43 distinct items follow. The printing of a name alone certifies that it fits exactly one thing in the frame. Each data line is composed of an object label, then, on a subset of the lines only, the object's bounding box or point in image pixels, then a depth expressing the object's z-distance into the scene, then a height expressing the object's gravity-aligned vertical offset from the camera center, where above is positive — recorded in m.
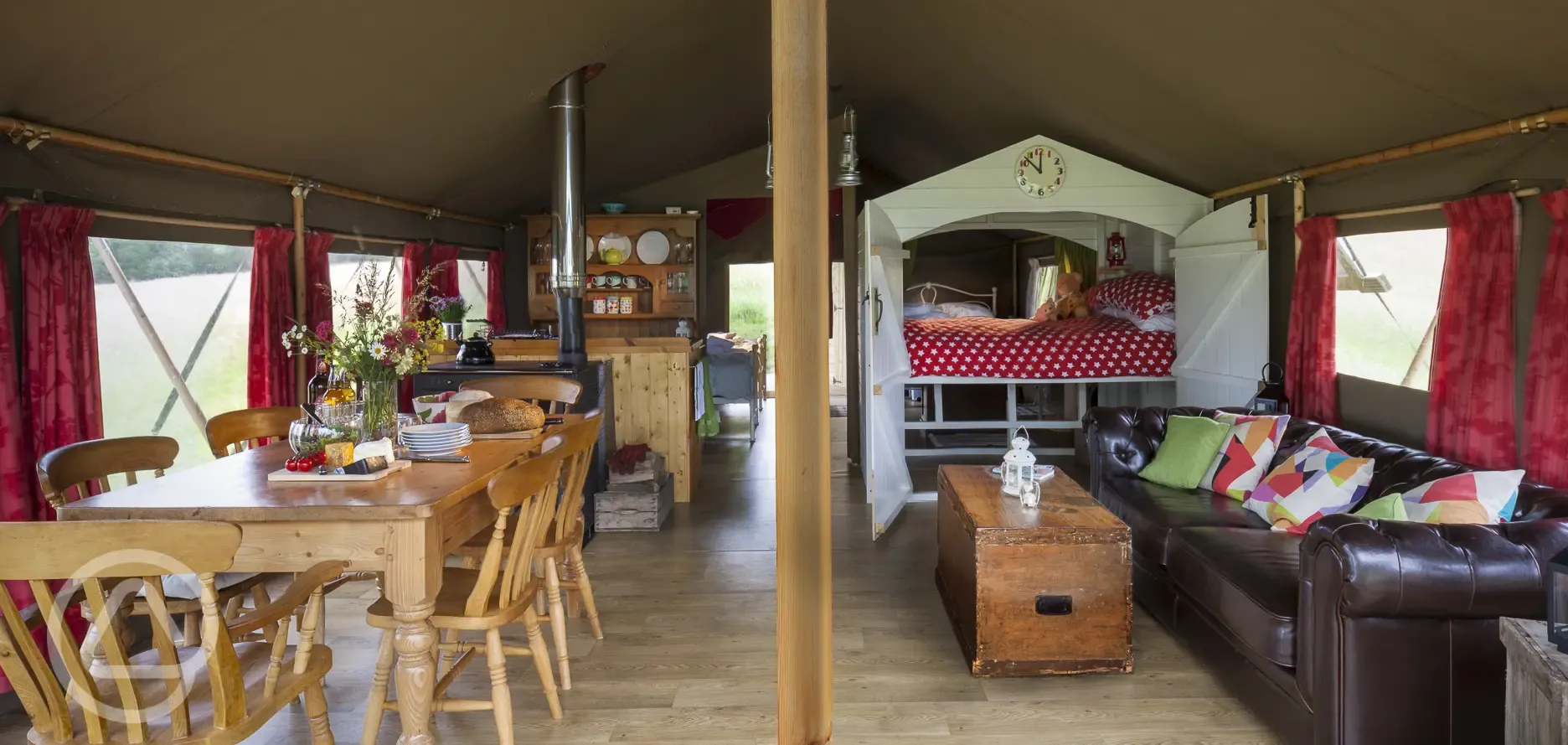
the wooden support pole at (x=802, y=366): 1.67 -0.03
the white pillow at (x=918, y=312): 7.59 +0.28
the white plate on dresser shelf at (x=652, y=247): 8.30 +0.89
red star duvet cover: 5.72 -0.04
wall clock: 5.14 +0.94
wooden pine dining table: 2.12 -0.41
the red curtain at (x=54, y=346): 2.88 +0.03
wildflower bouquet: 2.69 +0.01
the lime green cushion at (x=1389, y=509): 2.60 -0.46
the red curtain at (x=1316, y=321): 4.02 +0.09
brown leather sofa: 2.07 -0.65
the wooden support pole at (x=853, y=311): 6.08 +0.26
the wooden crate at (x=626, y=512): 4.84 -0.83
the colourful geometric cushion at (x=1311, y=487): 3.11 -0.49
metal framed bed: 5.89 -0.47
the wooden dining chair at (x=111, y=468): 2.37 -0.30
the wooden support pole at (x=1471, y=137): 2.76 +0.66
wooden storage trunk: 2.93 -0.78
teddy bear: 6.89 +0.31
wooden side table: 1.46 -0.56
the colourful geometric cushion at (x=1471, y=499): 2.49 -0.43
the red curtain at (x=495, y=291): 7.51 +0.48
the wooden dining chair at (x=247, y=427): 3.05 -0.25
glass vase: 2.76 -0.17
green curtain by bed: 7.48 +0.69
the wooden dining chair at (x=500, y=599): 2.35 -0.66
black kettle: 4.71 -0.01
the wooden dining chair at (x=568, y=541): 2.89 -0.61
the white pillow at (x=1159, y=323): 5.76 +0.13
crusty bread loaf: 3.17 -0.22
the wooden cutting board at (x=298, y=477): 2.42 -0.32
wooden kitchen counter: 5.32 -0.23
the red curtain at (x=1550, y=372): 2.75 -0.10
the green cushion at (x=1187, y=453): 3.84 -0.45
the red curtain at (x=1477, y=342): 3.02 +0.00
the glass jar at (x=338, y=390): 2.63 -0.11
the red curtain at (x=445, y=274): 6.26 +0.52
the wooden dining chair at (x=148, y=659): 1.54 -0.57
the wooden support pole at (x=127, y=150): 2.86 +0.72
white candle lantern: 3.41 -0.44
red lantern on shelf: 6.88 +0.68
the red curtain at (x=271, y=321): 4.11 +0.14
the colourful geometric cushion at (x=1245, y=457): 3.65 -0.45
